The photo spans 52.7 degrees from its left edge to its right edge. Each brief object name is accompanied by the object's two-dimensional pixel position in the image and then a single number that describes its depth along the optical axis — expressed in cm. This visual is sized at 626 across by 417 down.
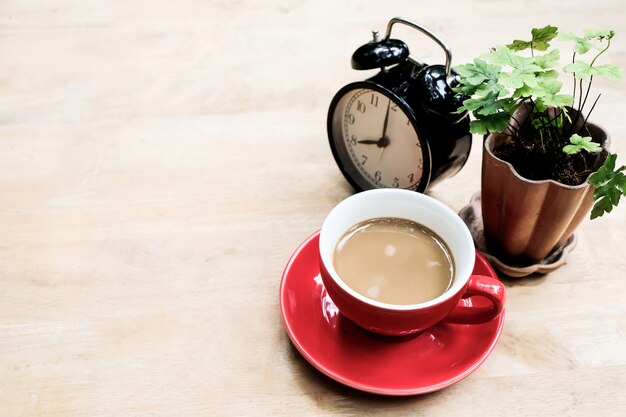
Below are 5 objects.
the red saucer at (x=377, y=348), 76
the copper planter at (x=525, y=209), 79
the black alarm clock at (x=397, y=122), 86
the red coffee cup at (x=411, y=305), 73
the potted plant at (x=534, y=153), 75
